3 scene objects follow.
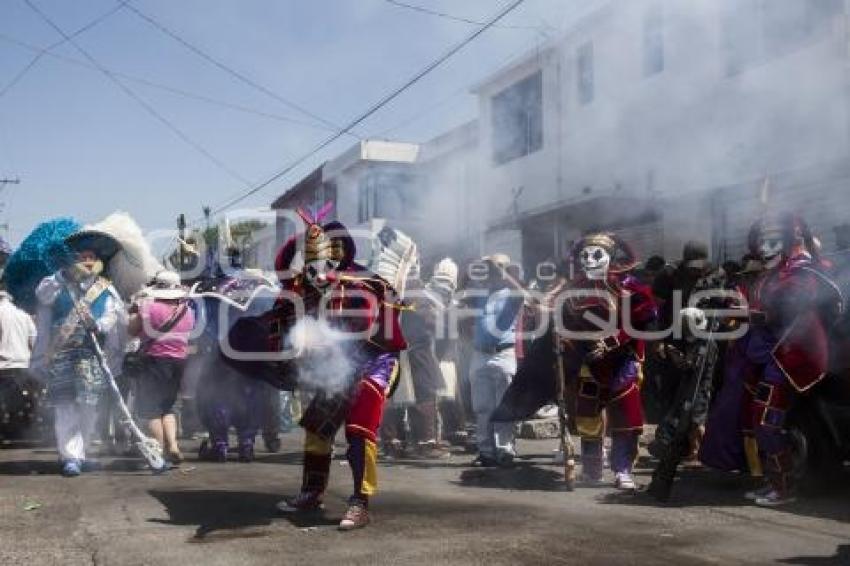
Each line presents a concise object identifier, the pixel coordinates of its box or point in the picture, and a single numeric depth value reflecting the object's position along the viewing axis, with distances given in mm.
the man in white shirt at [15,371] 8500
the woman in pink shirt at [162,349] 7098
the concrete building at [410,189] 20328
